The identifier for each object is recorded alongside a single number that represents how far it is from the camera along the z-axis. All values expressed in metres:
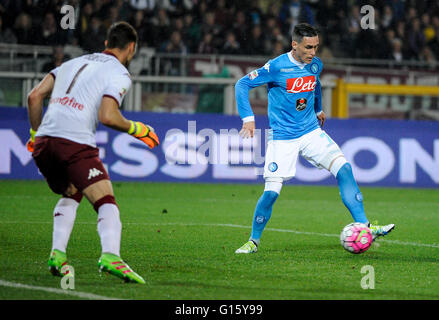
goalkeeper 11.56
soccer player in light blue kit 15.92
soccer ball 14.87
